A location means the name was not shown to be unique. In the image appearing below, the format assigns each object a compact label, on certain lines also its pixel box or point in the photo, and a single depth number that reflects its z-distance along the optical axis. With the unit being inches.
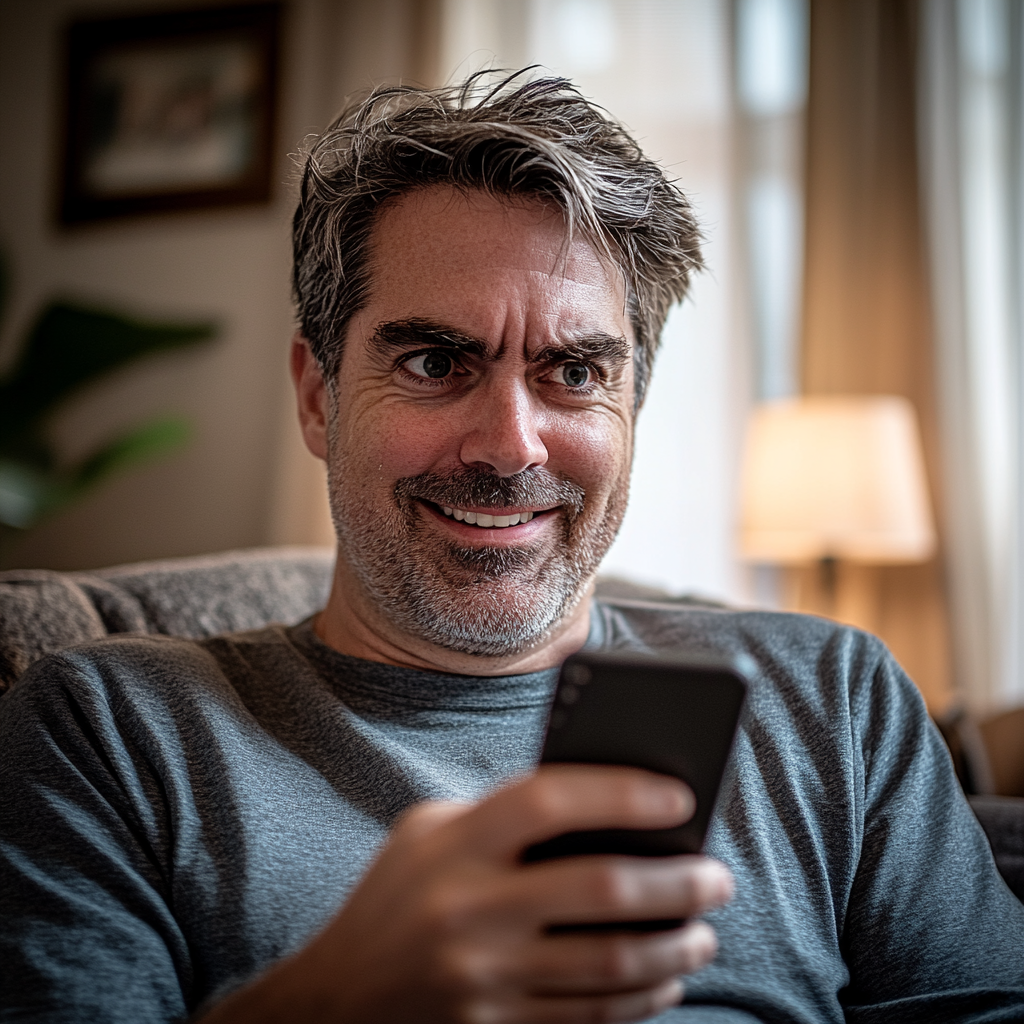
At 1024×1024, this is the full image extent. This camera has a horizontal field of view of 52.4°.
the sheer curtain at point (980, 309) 94.3
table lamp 83.0
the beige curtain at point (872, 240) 97.0
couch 39.9
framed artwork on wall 116.9
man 29.6
